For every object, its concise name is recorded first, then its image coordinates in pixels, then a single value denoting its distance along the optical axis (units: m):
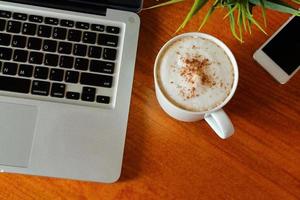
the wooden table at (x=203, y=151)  0.55
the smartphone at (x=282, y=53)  0.58
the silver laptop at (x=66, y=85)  0.54
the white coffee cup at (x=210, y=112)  0.51
